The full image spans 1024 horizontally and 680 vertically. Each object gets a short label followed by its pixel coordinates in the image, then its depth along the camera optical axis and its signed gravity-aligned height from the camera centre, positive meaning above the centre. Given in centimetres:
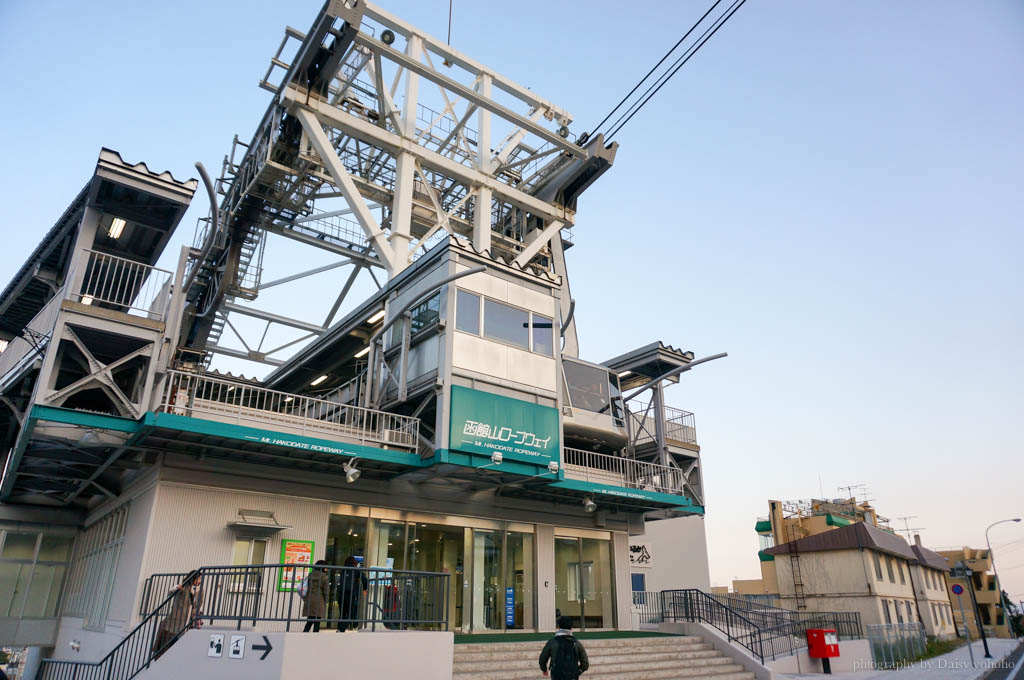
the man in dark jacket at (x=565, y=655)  1028 -54
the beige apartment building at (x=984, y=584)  7481 +348
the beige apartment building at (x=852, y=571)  3503 +242
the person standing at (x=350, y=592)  1148 +39
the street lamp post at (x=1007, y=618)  6237 -8
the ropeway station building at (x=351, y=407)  1549 +540
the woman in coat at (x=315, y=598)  1174 +31
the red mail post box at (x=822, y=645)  2125 -82
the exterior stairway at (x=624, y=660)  1475 -97
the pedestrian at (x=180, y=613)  1188 +7
